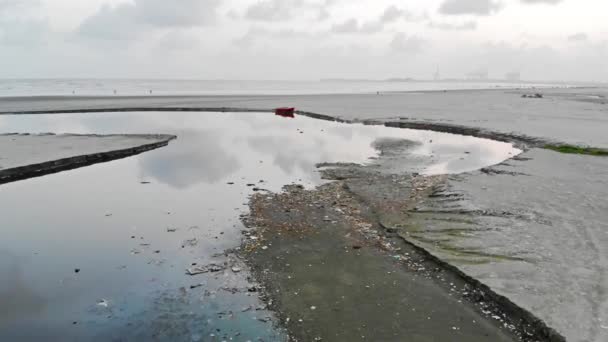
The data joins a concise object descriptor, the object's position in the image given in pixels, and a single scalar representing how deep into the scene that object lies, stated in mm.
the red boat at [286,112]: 45556
